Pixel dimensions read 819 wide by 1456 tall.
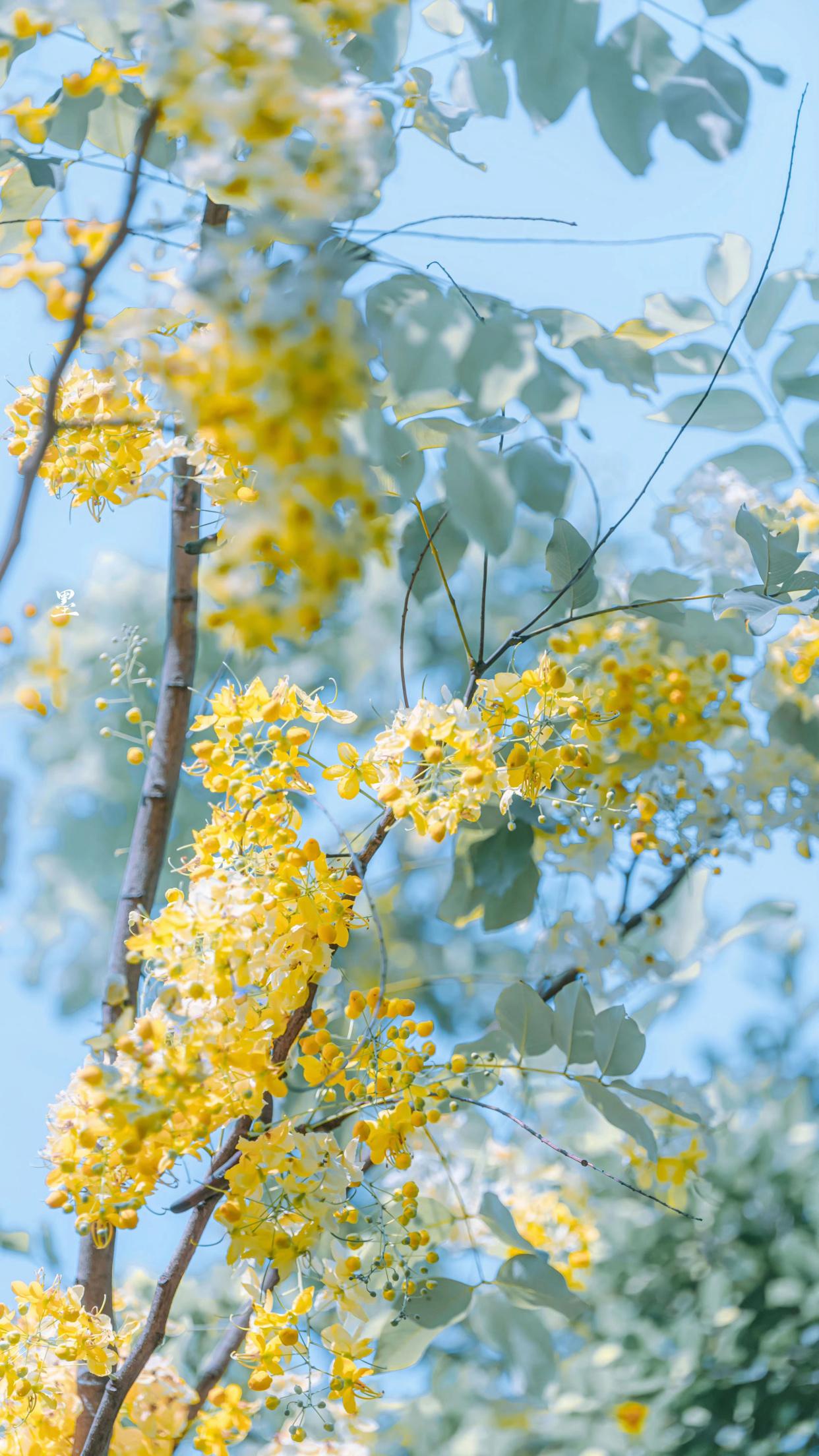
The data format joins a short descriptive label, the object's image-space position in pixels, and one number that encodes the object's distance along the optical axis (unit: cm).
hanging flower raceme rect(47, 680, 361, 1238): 295
